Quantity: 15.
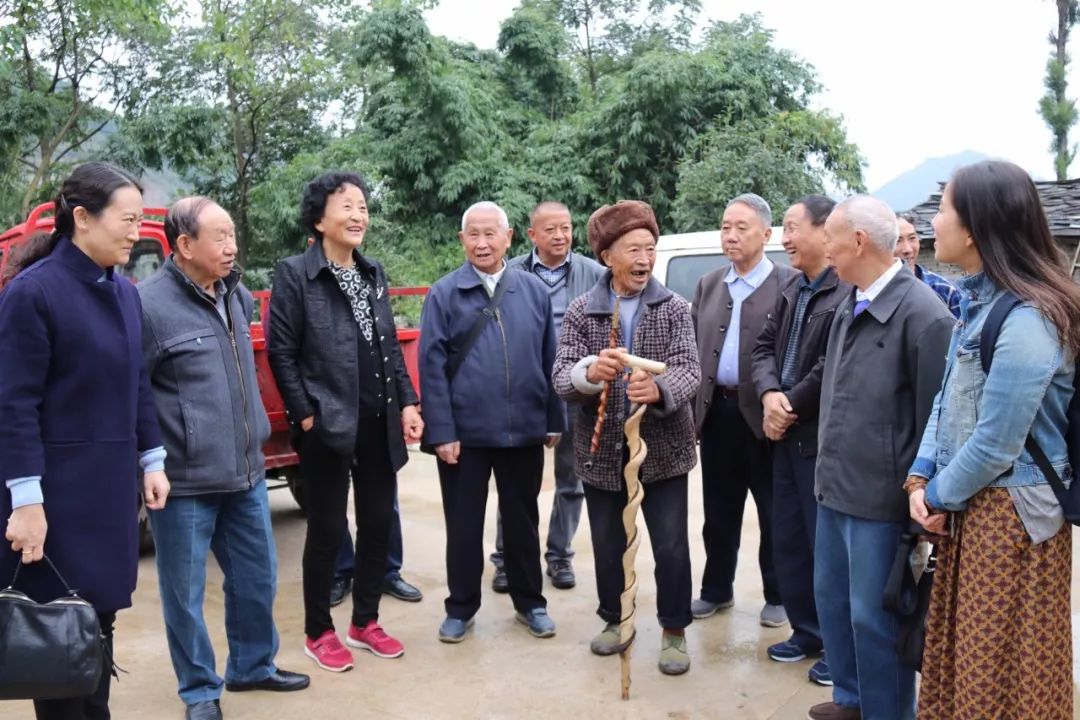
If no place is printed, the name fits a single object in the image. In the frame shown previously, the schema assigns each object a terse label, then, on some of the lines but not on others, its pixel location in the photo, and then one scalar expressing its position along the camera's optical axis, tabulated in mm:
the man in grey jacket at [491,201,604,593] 5219
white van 7410
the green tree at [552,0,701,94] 21922
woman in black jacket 3971
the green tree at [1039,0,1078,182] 16406
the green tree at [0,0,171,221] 15539
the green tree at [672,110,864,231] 13086
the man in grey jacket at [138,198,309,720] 3477
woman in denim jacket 2543
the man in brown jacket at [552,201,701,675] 3900
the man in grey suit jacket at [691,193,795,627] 4414
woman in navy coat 2721
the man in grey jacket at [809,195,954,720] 3131
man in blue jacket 4320
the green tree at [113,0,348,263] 16797
